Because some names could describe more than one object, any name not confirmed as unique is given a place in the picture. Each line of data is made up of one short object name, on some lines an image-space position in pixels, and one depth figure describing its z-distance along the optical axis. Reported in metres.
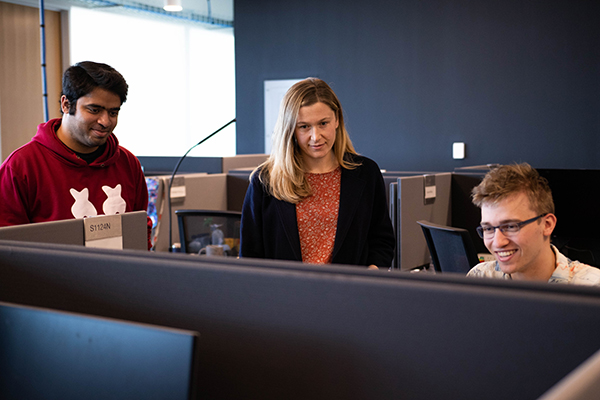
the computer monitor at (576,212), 2.63
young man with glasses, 1.37
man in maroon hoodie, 1.46
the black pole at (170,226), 2.99
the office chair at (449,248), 2.20
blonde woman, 1.60
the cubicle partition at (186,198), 3.01
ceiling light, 4.87
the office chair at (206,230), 2.80
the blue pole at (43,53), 3.79
